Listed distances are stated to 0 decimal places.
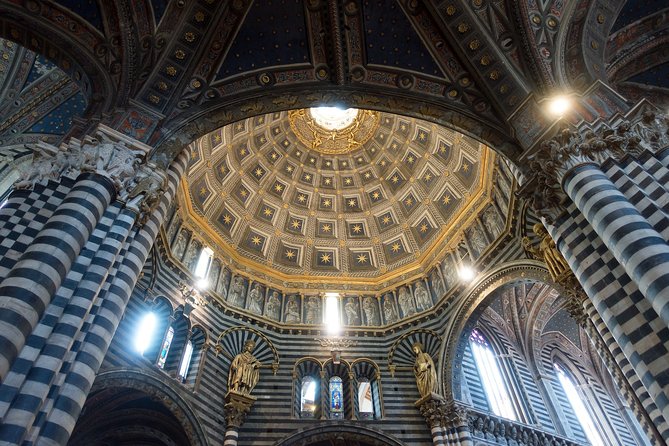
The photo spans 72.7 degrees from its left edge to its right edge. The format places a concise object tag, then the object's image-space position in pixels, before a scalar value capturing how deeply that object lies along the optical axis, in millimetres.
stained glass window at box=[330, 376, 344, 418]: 17766
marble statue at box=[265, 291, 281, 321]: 20375
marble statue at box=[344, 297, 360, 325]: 21016
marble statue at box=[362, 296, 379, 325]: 21125
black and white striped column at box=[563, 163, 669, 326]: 7215
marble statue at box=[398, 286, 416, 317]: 20858
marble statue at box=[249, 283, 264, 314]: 20203
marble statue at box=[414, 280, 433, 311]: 20636
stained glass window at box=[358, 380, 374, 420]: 19373
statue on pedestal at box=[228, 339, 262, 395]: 16781
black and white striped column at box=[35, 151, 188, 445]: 6521
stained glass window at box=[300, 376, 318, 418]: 18058
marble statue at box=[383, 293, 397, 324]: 20997
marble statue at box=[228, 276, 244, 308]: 19938
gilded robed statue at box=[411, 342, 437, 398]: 17656
